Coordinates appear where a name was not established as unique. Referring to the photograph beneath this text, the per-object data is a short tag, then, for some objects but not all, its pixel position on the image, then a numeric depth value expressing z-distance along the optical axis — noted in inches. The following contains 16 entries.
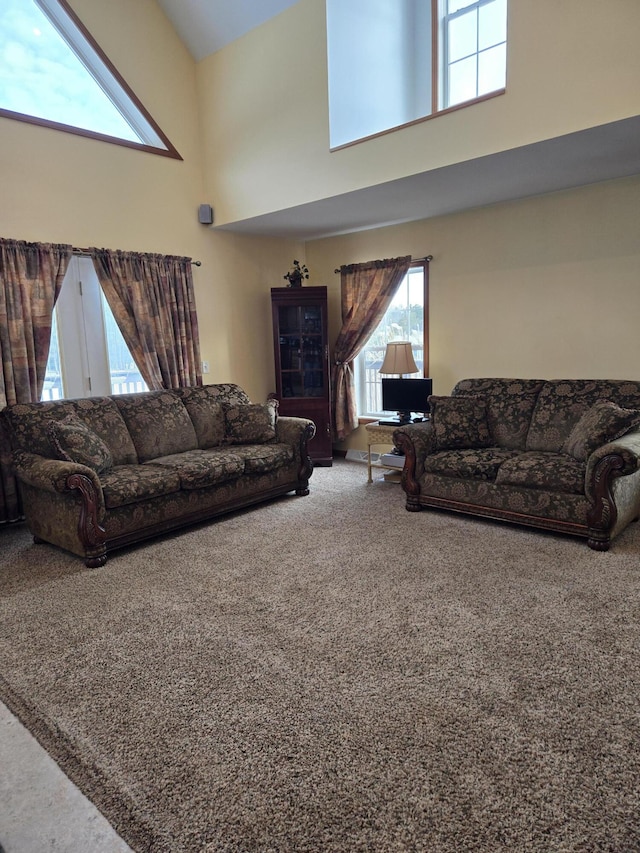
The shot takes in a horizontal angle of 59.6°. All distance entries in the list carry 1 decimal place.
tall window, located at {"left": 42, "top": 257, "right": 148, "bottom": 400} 184.1
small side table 201.9
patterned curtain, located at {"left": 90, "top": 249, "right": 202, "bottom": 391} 193.2
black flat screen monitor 211.6
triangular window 170.2
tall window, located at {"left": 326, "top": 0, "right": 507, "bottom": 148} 180.9
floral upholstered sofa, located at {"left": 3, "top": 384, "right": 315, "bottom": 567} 140.6
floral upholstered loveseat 139.4
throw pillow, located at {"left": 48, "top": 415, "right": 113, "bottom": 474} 147.3
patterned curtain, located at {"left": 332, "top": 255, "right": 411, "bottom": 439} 230.1
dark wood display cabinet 238.1
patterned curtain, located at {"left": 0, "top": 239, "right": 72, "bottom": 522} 167.3
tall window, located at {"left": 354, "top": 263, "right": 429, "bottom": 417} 225.9
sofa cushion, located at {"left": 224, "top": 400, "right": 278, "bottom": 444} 193.5
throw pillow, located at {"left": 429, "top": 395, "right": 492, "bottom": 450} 177.8
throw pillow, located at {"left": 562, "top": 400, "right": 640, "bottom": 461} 142.4
